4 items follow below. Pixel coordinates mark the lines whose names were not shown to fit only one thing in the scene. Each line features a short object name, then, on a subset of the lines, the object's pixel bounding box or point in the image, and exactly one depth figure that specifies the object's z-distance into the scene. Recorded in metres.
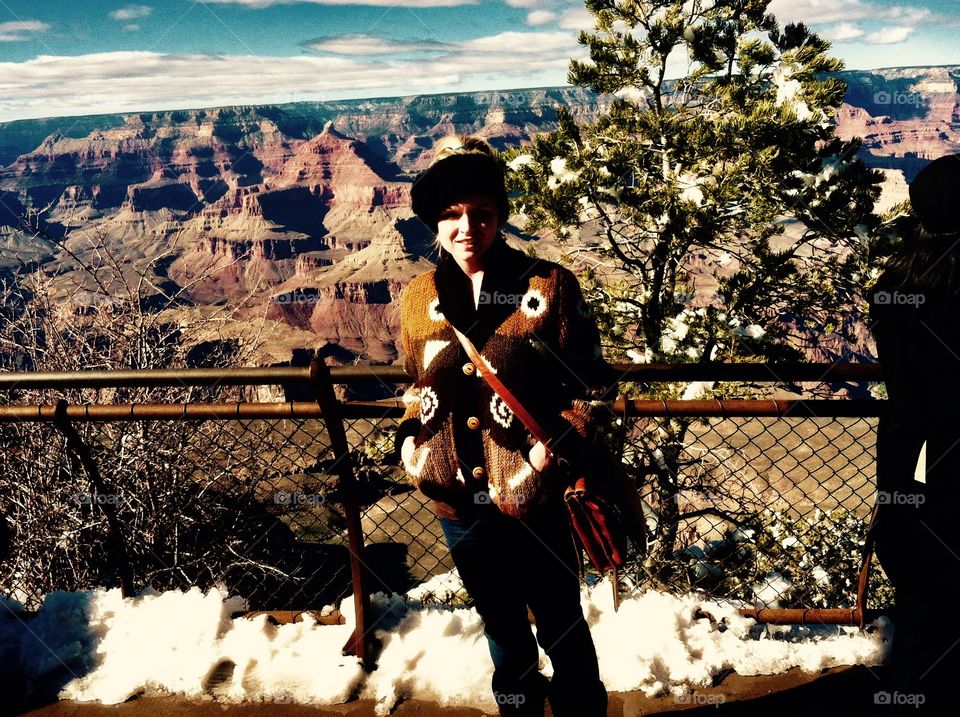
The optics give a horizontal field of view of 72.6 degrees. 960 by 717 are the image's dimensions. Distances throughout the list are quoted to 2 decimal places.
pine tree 7.75
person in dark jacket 1.64
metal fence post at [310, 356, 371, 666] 2.39
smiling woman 1.82
